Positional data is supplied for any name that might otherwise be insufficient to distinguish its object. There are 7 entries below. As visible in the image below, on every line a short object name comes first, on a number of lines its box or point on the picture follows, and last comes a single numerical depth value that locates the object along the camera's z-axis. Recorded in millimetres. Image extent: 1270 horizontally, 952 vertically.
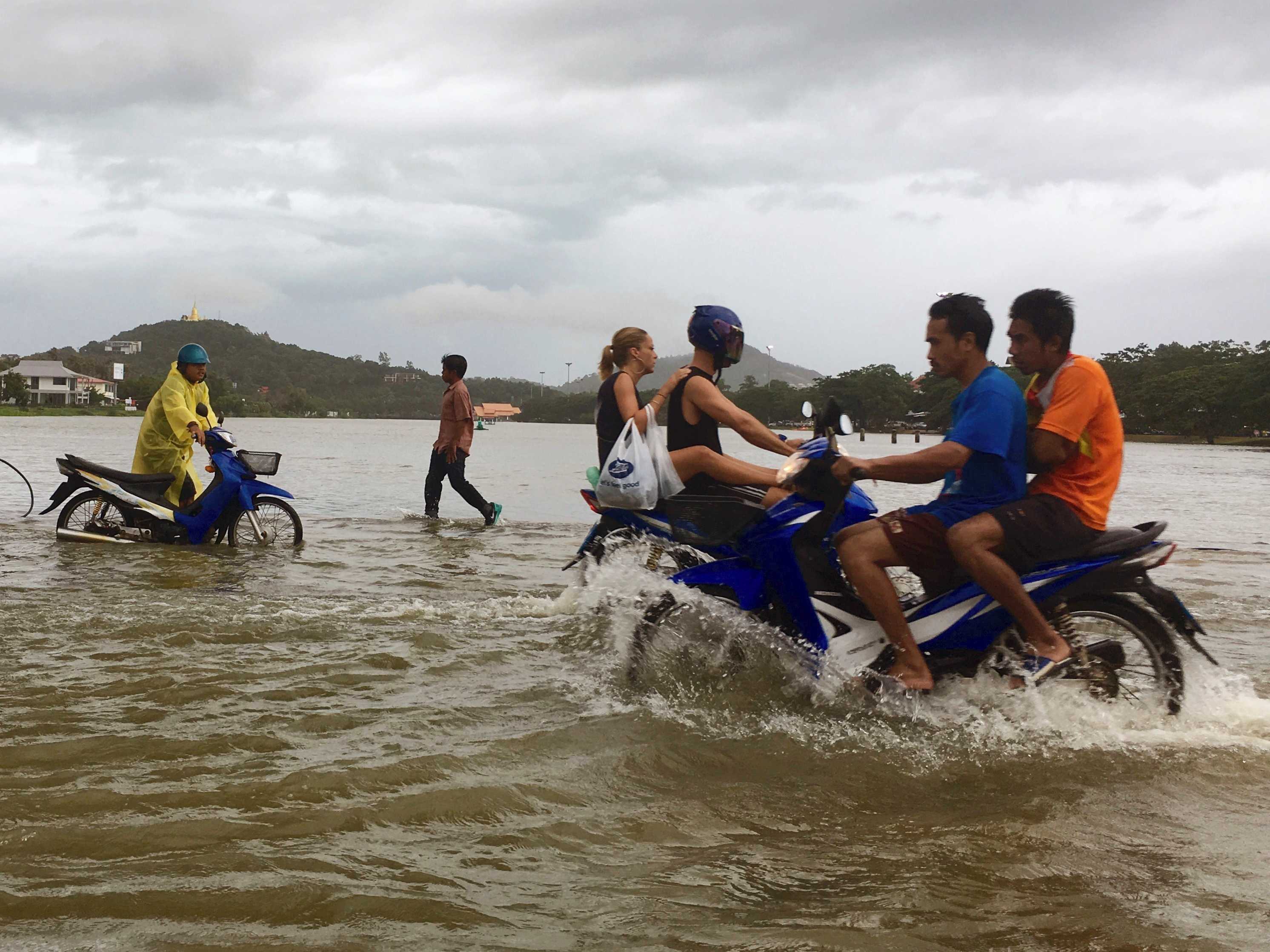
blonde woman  5363
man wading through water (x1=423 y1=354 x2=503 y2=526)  13297
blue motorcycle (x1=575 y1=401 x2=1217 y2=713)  4469
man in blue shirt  4336
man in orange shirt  4297
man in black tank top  5367
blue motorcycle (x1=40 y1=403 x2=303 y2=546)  10289
